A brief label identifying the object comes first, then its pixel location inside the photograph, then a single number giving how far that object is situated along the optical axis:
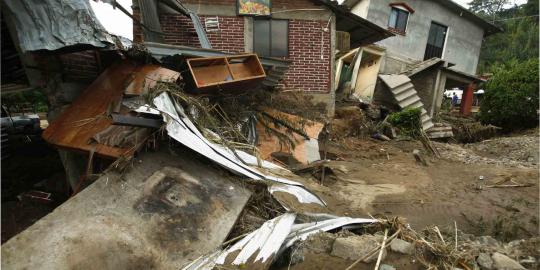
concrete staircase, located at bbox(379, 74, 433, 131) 13.06
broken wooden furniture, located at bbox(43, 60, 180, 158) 3.76
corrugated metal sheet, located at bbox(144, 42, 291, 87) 5.08
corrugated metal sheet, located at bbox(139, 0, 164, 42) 7.64
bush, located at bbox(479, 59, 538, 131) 12.23
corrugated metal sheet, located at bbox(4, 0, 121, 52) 3.63
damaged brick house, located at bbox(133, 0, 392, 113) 8.72
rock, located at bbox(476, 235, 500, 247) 3.48
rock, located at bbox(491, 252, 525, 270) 2.89
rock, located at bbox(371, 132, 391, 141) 10.00
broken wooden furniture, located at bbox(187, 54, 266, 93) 5.25
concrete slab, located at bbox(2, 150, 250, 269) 2.60
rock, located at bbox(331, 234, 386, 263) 3.03
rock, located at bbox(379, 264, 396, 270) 2.88
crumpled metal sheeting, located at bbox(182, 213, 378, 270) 2.83
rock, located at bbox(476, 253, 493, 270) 2.97
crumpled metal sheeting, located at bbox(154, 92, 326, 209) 3.73
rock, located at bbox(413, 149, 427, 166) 7.90
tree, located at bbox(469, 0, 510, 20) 40.78
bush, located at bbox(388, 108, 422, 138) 10.54
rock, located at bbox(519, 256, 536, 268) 3.05
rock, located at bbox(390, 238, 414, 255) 3.12
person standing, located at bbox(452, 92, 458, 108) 24.22
